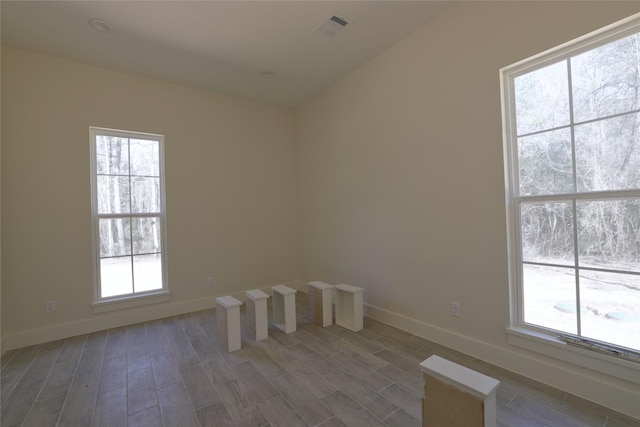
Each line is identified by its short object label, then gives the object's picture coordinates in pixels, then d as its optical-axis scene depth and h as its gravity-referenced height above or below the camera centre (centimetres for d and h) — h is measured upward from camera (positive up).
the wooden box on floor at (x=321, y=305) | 318 -102
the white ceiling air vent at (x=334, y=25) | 256 +181
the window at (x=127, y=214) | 329 +10
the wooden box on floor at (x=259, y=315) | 285 -100
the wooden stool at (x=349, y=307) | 303 -102
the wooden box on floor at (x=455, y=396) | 121 -84
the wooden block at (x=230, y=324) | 260 -99
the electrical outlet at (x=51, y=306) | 297 -87
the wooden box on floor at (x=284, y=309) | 302 -102
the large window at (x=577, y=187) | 174 +15
